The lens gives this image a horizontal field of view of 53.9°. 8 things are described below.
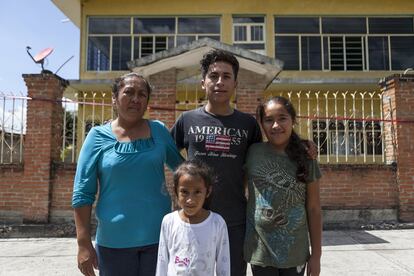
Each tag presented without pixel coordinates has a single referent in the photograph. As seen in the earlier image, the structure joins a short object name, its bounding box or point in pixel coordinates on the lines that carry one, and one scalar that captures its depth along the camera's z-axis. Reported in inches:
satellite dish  278.7
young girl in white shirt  84.3
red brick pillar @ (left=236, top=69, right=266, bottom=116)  268.5
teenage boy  95.7
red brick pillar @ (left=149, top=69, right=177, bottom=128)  267.0
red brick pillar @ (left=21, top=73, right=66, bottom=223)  261.6
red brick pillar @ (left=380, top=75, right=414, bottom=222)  270.5
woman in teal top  87.2
